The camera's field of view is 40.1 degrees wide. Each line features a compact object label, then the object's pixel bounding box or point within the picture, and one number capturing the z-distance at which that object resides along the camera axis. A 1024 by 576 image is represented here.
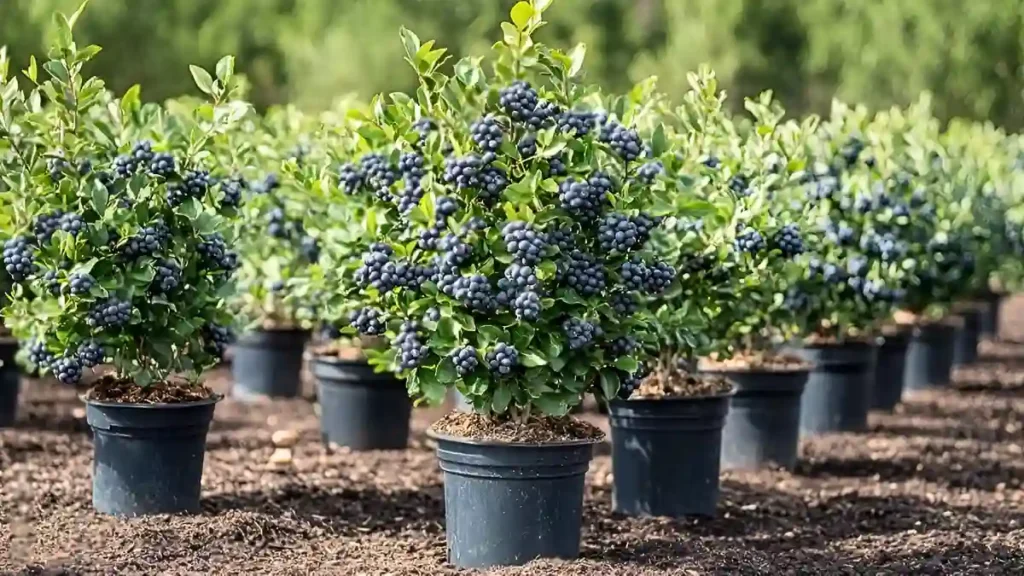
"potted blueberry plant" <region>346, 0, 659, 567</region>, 4.13
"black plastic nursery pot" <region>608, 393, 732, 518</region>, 5.25
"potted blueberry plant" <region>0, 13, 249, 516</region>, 4.63
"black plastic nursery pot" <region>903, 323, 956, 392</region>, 9.98
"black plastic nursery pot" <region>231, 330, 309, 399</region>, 8.25
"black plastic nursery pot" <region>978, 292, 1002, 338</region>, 13.69
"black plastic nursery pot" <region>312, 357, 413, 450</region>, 6.67
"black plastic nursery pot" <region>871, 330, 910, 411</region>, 8.56
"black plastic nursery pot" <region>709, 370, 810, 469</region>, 6.30
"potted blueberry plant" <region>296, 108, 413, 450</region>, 4.48
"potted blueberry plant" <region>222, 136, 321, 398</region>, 6.75
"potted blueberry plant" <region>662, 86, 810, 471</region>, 5.21
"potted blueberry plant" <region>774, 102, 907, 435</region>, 6.80
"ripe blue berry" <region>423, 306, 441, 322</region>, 4.19
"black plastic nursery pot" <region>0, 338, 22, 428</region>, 6.92
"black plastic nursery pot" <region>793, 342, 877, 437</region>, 7.52
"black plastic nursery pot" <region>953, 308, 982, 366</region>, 11.65
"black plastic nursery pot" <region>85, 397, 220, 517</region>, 4.82
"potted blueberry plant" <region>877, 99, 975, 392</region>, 7.32
